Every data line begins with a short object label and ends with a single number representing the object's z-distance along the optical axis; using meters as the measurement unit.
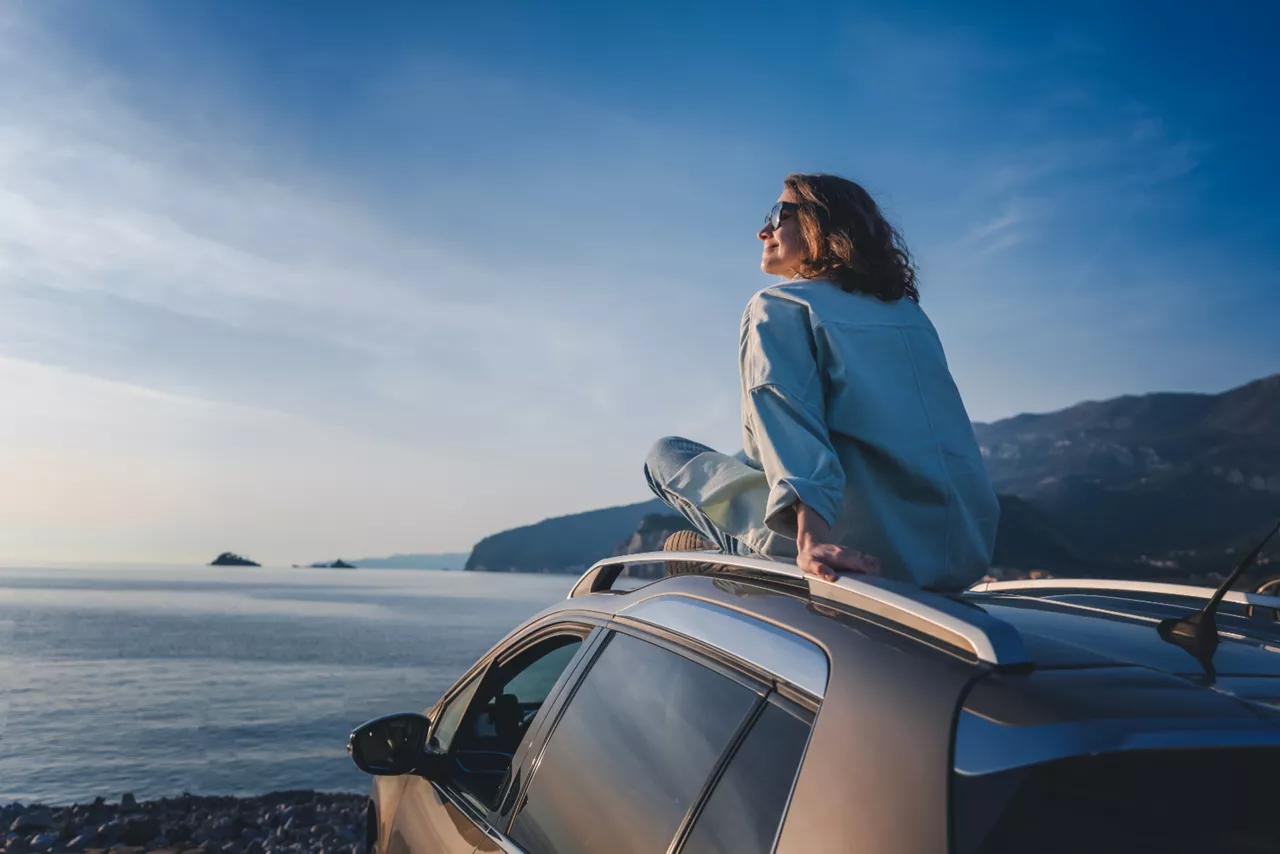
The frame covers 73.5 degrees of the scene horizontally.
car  1.01
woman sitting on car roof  2.17
